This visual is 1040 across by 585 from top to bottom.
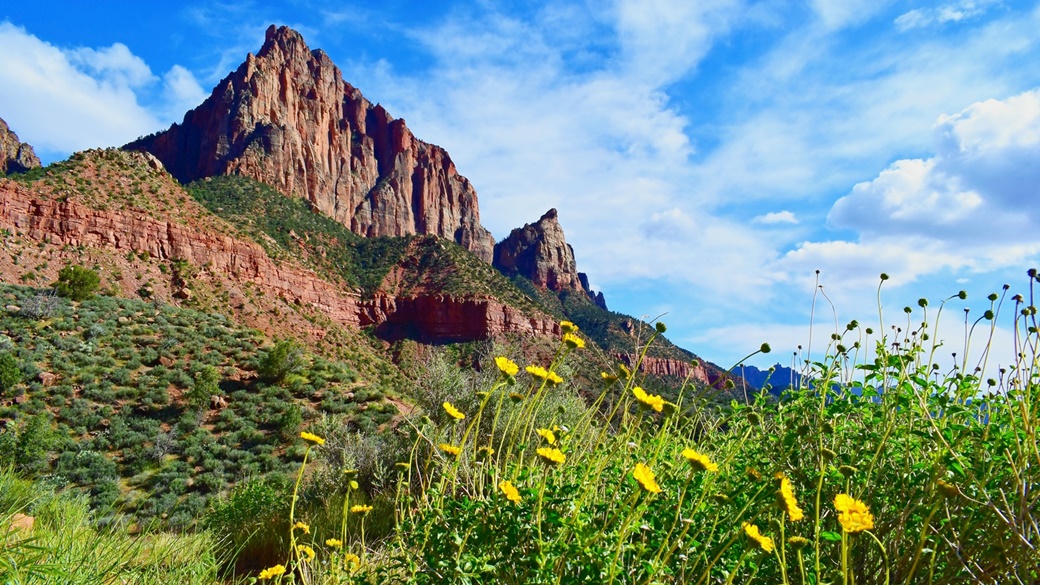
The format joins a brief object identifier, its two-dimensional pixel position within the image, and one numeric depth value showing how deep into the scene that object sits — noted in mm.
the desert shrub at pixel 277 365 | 22109
